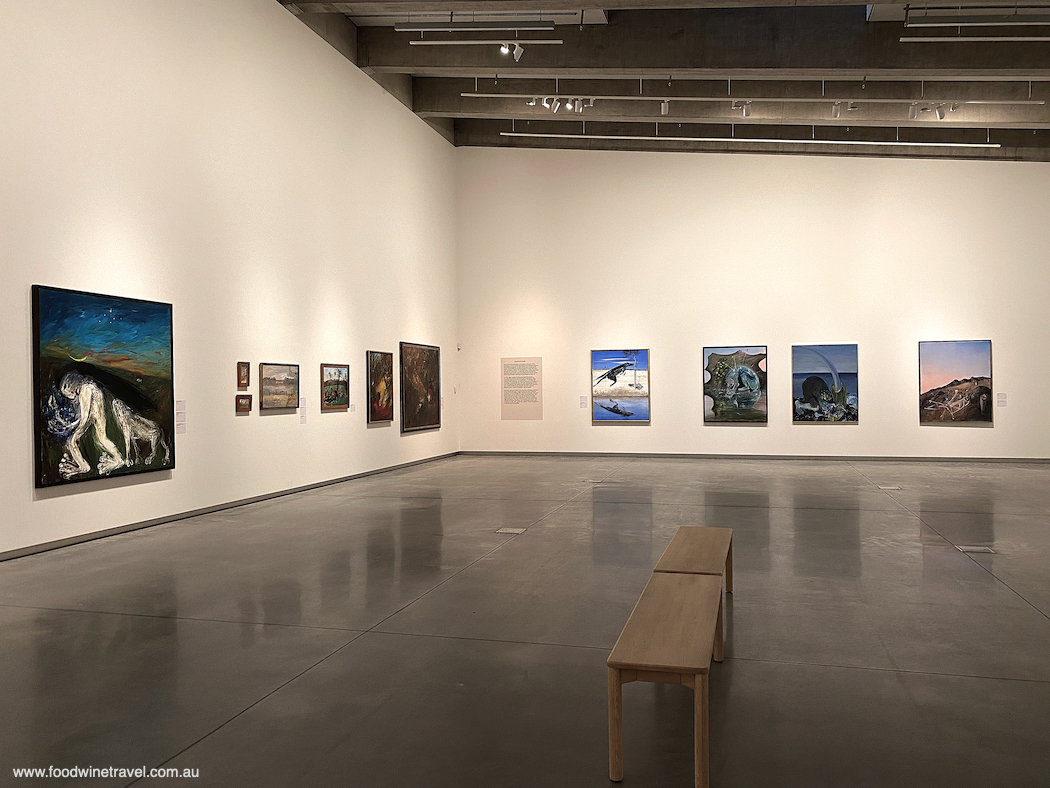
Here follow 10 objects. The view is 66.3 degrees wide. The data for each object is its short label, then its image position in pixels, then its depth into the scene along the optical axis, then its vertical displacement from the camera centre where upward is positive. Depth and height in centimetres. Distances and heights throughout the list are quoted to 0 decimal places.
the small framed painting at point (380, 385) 1814 +15
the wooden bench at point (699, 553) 589 -129
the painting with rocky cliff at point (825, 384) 2098 +14
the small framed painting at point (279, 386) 1429 +13
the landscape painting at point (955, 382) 2031 +15
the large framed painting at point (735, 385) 2147 +12
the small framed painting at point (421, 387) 2000 +13
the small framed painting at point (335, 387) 1628 +11
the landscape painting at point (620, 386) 2223 +13
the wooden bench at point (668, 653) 379 -131
